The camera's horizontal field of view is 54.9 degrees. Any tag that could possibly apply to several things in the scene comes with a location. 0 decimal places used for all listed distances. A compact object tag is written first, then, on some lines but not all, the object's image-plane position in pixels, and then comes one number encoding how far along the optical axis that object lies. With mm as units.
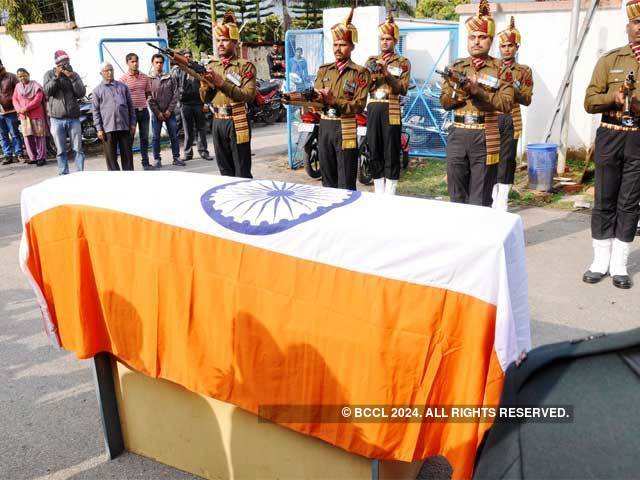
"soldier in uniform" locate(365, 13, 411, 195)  6961
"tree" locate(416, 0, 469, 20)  27953
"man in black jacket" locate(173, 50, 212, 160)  10531
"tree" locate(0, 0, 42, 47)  13867
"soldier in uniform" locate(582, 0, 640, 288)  4582
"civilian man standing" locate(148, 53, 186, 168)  10250
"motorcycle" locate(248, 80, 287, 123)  14922
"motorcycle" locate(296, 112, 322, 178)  8289
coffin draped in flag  1899
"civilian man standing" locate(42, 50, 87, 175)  9141
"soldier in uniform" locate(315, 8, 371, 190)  6055
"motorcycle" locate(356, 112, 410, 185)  8210
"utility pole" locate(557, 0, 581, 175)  7991
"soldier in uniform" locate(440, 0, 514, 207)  5113
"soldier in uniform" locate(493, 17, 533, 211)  6664
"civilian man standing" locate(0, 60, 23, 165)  10914
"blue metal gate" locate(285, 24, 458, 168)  9180
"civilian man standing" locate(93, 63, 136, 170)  8727
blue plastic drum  7613
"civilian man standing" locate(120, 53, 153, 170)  9898
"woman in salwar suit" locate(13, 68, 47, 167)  10586
